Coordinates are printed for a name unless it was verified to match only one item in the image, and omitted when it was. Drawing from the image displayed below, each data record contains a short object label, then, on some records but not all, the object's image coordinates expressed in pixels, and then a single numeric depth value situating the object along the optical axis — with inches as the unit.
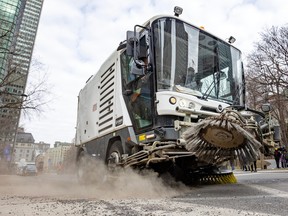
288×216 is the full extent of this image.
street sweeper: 149.3
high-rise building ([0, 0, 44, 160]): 439.5
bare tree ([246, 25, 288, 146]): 737.6
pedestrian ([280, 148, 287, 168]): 670.3
